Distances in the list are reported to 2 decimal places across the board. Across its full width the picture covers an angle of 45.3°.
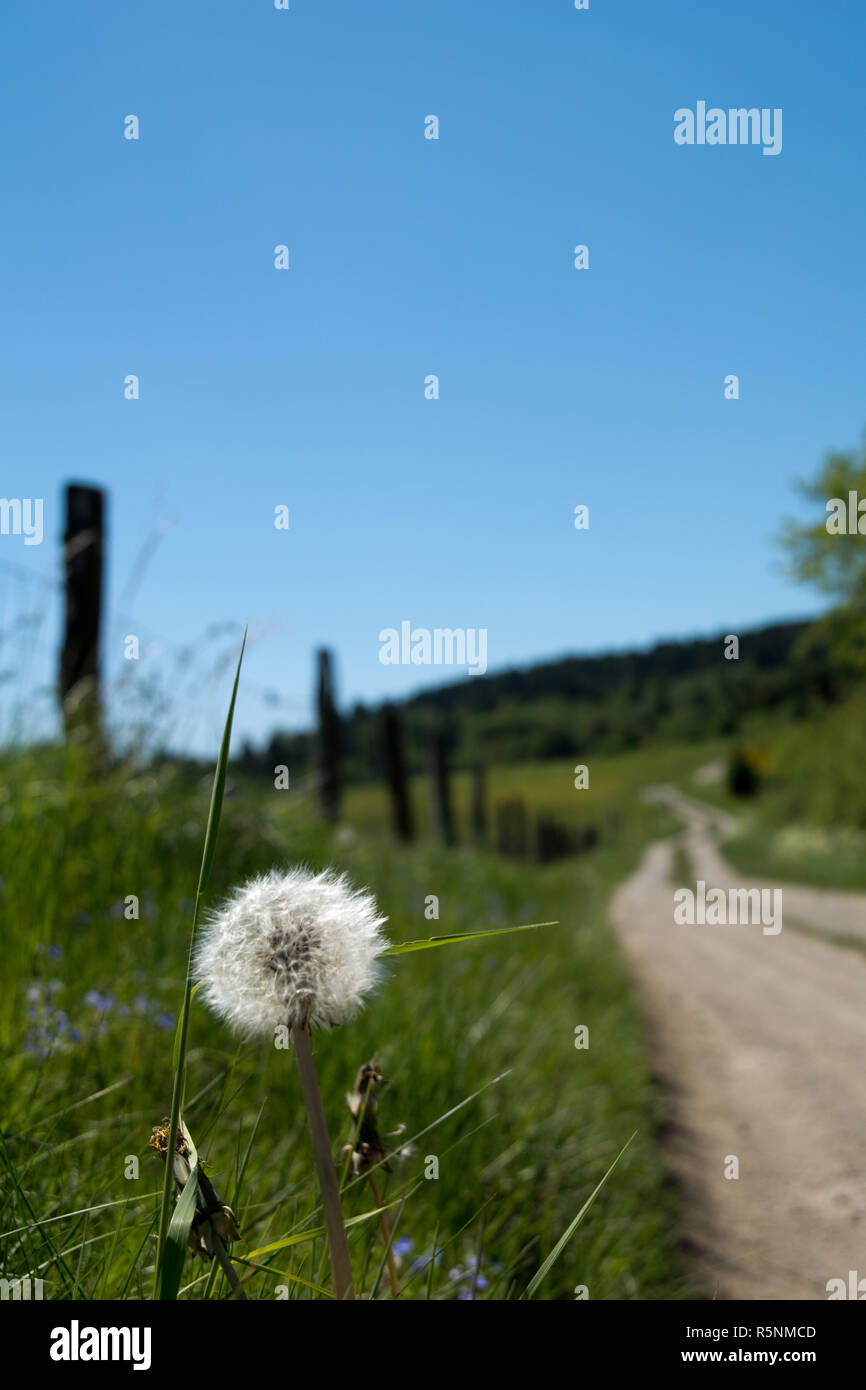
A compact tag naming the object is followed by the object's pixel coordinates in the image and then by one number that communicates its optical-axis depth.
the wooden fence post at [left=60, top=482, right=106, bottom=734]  6.57
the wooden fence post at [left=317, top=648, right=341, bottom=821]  10.80
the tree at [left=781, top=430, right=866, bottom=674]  29.36
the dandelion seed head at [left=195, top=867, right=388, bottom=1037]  1.14
